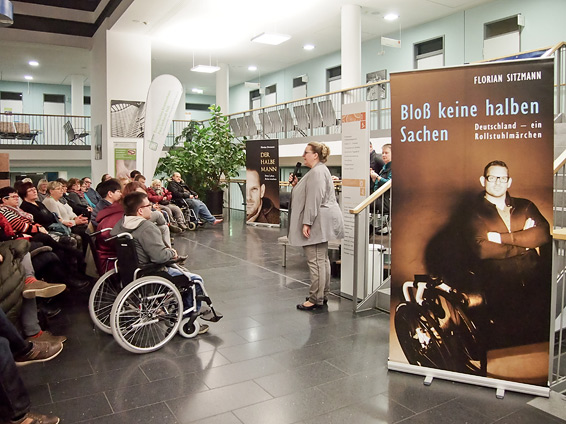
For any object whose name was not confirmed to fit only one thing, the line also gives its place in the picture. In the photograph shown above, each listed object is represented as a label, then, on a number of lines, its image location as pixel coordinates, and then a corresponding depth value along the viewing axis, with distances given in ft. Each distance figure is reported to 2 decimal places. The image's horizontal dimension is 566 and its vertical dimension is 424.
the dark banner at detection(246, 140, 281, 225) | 33.78
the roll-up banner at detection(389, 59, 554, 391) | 8.86
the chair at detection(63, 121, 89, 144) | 54.80
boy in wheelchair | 11.76
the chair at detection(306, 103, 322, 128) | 37.73
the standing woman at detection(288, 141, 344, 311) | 14.06
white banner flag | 26.89
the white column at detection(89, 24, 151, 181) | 34.86
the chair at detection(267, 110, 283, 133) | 42.98
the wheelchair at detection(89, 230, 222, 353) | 11.16
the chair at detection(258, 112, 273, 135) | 44.57
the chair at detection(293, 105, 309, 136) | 39.29
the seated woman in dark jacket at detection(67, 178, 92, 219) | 23.32
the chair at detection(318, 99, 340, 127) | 36.32
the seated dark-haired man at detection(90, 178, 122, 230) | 15.99
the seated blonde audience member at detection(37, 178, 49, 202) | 22.06
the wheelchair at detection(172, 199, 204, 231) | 33.78
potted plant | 39.29
